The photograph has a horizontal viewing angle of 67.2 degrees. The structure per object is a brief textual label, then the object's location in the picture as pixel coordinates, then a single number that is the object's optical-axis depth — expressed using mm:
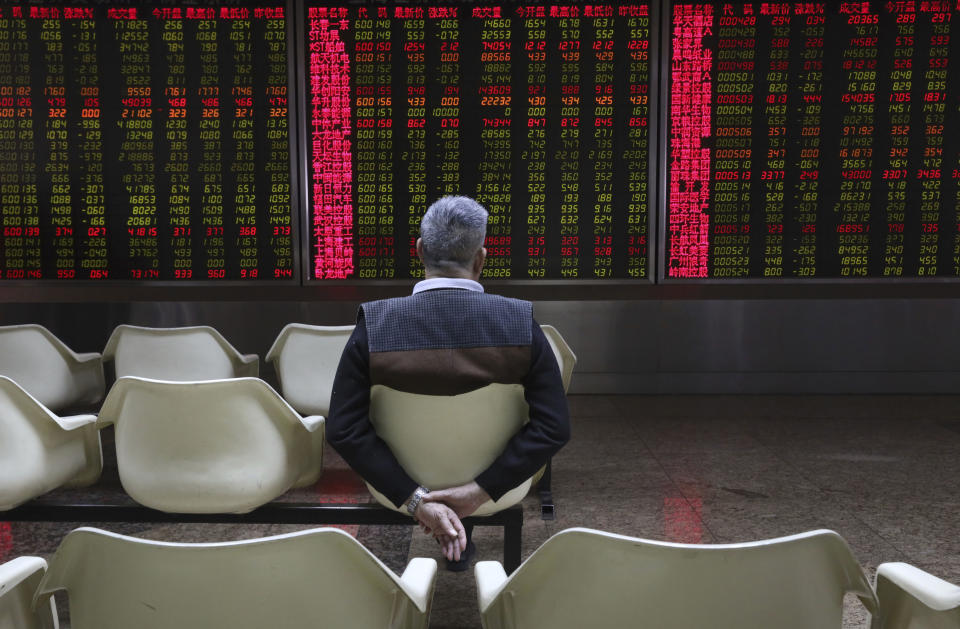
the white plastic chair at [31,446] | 2006
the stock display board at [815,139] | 4883
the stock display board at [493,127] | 4961
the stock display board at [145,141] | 4961
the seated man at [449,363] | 1619
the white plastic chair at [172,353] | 3406
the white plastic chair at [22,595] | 949
